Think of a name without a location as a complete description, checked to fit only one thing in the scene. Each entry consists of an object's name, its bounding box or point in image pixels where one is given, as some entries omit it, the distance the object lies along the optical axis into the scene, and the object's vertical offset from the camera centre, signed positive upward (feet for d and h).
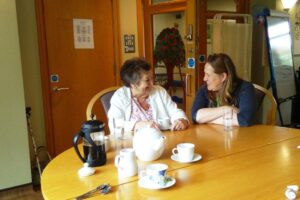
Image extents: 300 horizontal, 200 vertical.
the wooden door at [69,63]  10.62 -0.16
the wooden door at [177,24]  11.44 +1.24
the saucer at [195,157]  4.59 -1.53
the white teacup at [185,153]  4.53 -1.42
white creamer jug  4.03 -1.38
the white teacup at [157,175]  3.71 -1.43
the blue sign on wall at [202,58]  11.79 -0.14
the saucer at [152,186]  3.65 -1.52
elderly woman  6.61 -0.98
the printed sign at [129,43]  12.48 +0.53
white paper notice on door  11.20 +0.91
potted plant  13.65 +0.24
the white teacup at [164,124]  6.45 -1.41
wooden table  3.59 -1.57
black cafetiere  4.31 -1.18
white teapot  4.47 -1.25
